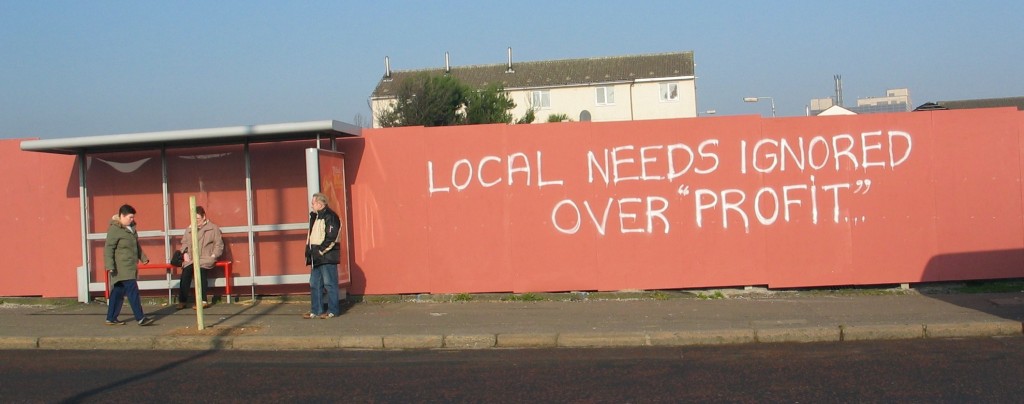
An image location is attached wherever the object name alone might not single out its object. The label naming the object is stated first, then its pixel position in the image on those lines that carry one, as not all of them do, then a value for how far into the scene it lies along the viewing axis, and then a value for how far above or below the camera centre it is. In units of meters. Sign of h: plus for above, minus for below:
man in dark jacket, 10.84 -0.42
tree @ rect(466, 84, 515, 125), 50.69 +6.09
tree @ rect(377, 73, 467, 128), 48.41 +6.09
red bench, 12.05 -0.62
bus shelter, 12.15 +0.43
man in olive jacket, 10.59 -0.39
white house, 68.12 +9.18
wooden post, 9.83 -0.47
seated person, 12.02 -0.30
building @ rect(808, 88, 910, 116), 78.73 +10.96
